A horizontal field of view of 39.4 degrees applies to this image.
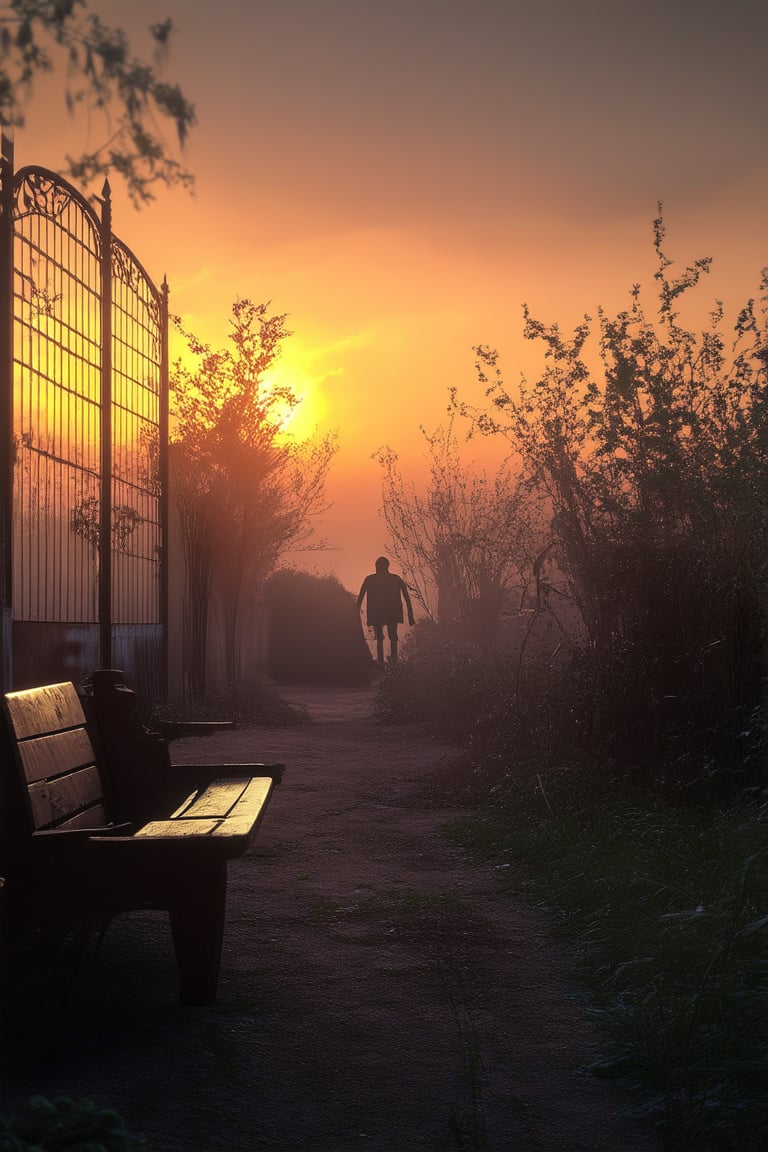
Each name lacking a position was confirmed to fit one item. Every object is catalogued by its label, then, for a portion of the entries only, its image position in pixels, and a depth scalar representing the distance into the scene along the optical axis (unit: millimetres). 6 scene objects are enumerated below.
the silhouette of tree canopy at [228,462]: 14242
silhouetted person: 17141
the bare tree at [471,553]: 15250
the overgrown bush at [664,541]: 6148
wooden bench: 3309
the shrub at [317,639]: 20969
